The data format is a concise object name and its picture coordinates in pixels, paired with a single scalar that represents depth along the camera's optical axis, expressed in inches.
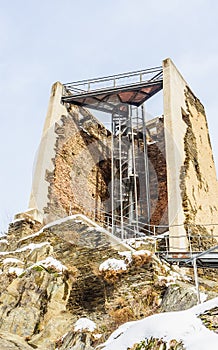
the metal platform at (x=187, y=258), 354.6
